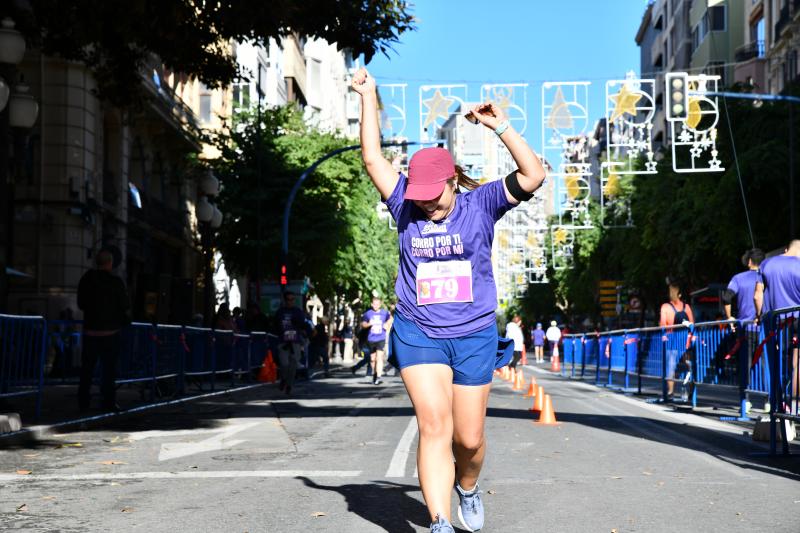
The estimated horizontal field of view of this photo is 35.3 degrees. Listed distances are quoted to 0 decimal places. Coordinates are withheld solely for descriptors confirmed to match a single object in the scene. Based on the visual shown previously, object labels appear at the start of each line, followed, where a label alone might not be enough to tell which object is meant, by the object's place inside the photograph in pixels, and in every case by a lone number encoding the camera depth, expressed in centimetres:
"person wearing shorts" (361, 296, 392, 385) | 2659
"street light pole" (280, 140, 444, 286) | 3441
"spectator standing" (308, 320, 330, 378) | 3966
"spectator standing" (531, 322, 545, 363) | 5925
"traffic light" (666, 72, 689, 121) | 2434
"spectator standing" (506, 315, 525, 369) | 3450
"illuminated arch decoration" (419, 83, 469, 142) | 3269
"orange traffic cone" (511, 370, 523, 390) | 2442
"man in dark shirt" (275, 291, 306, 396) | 2114
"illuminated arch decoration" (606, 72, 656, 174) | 3306
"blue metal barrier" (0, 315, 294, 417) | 1257
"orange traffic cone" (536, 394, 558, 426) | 1359
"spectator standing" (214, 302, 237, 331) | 2450
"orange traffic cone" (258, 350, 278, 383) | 2839
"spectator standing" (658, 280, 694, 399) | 1836
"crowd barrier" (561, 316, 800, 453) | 1027
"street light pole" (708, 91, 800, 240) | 2553
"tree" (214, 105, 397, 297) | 4131
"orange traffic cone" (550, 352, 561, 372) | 4497
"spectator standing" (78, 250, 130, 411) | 1453
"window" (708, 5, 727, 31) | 6606
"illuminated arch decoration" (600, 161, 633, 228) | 4391
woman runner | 567
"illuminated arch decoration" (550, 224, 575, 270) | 6906
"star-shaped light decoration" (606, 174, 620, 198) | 4262
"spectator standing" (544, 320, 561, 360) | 4904
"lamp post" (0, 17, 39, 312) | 1361
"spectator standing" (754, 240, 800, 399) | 1254
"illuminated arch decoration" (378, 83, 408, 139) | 3347
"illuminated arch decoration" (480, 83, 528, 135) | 3231
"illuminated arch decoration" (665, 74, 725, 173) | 2897
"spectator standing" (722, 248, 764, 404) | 1437
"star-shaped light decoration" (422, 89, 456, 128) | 3275
